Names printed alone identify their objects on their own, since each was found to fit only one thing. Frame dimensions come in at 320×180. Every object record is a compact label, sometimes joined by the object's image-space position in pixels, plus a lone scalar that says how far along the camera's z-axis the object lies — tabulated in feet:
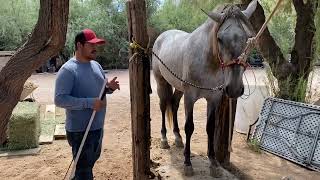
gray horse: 8.65
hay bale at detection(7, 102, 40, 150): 13.48
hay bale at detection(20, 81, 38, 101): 17.94
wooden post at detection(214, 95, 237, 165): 11.44
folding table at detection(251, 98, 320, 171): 12.25
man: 7.35
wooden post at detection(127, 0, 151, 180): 8.86
